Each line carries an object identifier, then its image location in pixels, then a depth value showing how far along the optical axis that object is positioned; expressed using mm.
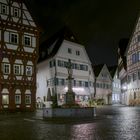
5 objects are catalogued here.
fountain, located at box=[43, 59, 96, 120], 13955
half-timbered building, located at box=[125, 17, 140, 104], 32818
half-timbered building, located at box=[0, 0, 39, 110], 23256
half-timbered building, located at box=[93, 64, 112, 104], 39833
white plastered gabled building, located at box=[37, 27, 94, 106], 30946
